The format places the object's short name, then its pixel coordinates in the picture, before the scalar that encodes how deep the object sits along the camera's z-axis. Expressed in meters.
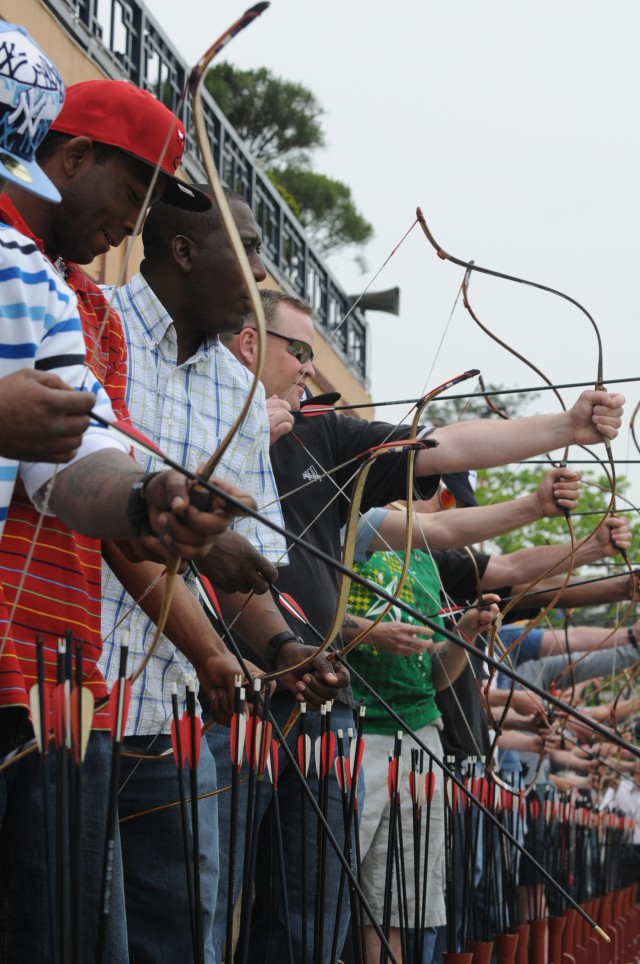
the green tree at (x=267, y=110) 29.12
